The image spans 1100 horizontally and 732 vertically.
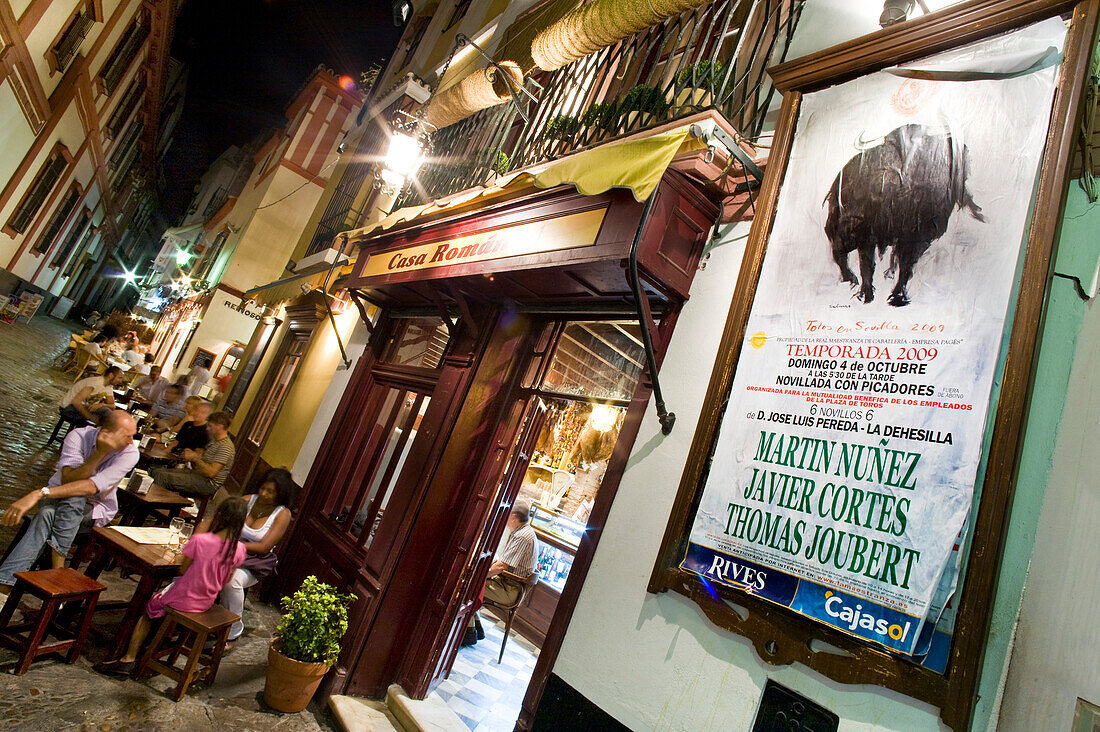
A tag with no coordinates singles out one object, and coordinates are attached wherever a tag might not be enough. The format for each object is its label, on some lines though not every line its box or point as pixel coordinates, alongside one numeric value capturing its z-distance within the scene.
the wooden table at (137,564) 4.46
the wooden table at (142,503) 6.05
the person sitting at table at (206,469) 6.97
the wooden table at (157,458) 7.92
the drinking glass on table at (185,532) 5.18
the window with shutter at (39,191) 18.17
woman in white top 5.21
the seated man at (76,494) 4.73
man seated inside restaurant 7.34
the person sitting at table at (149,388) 12.70
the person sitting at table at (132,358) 17.69
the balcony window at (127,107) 23.17
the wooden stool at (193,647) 4.30
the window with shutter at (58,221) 22.45
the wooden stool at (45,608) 3.88
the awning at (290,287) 10.50
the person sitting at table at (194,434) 8.16
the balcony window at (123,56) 19.00
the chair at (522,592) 7.30
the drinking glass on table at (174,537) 4.98
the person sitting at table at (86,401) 8.26
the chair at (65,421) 8.42
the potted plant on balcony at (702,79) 4.48
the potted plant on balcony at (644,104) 4.70
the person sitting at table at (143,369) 15.98
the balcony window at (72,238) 26.66
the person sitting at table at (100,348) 13.60
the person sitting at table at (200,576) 4.48
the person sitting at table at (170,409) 10.45
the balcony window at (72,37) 14.34
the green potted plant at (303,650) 4.64
